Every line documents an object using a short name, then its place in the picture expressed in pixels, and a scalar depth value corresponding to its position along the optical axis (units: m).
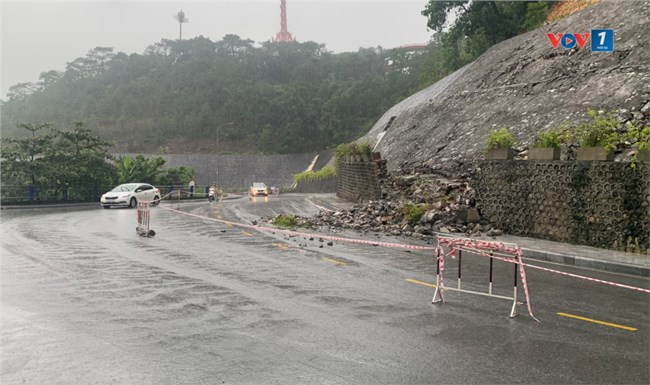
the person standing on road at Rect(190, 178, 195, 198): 45.61
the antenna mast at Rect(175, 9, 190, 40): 184.62
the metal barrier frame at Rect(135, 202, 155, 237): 16.02
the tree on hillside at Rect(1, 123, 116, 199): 32.84
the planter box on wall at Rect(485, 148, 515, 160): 17.39
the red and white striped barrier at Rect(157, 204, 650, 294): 7.74
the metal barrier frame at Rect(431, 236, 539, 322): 7.41
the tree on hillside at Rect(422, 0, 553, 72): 48.41
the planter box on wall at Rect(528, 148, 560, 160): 15.64
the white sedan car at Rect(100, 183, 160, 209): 30.12
